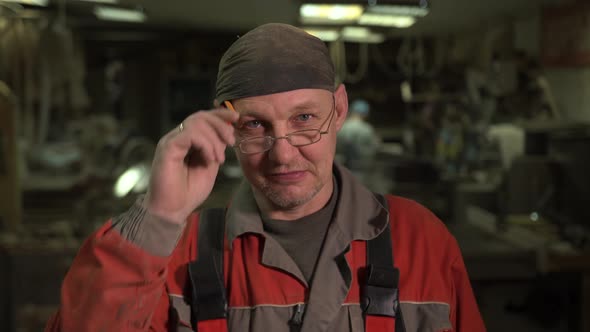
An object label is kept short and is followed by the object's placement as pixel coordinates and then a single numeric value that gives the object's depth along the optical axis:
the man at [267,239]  0.83
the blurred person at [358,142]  4.48
